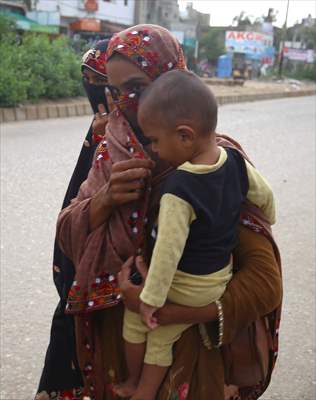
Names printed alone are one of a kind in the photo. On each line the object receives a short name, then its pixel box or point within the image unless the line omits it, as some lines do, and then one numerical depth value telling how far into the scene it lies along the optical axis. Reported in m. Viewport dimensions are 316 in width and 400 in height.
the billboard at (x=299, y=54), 36.81
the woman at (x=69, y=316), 1.59
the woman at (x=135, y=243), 1.25
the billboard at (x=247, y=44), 34.47
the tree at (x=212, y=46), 38.28
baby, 1.14
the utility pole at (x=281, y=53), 31.44
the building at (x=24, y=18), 23.98
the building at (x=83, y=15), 27.20
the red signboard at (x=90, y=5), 29.91
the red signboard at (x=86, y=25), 28.63
